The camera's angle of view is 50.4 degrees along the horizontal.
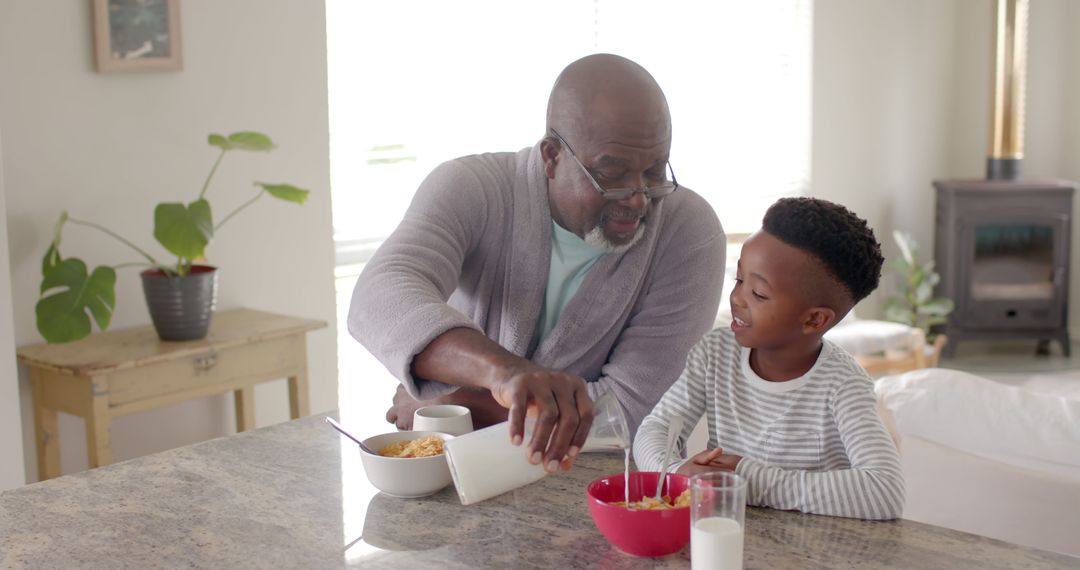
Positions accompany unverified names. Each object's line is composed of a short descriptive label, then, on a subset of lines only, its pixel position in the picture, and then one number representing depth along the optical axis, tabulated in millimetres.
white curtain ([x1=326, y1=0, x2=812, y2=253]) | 3822
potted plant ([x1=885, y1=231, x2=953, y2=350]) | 5773
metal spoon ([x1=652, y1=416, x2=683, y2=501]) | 1340
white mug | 1572
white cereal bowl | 1438
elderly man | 1814
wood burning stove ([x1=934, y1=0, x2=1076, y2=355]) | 5848
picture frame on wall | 3080
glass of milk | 1162
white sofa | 2043
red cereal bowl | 1243
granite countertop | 1269
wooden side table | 2764
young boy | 1482
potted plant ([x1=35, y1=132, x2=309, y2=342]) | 2762
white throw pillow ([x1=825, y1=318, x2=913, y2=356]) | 4820
